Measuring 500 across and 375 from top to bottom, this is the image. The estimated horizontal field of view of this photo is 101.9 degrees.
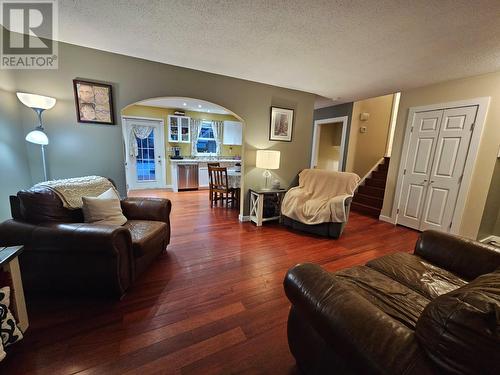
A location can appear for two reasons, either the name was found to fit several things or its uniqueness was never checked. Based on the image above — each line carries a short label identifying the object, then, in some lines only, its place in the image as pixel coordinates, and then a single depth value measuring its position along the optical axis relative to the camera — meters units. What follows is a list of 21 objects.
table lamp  3.31
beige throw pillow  1.88
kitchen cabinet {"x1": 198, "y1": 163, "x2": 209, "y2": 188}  6.10
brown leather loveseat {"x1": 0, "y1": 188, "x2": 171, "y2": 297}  1.49
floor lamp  1.90
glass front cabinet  5.92
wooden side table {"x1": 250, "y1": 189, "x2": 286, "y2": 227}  3.39
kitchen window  6.49
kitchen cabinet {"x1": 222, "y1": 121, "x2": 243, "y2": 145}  6.61
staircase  4.33
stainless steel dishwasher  5.79
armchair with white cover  2.96
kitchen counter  5.74
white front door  5.62
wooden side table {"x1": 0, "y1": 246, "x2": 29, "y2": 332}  1.22
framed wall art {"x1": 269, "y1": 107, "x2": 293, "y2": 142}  3.56
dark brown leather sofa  0.56
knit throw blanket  1.80
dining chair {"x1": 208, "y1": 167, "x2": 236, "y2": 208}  4.24
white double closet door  2.96
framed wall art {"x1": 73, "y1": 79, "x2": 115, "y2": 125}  2.35
